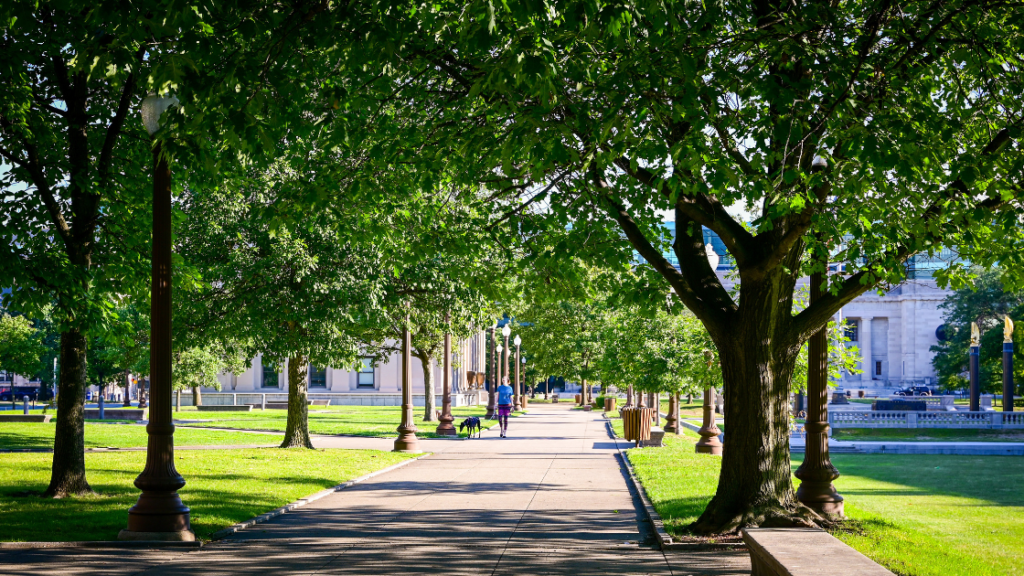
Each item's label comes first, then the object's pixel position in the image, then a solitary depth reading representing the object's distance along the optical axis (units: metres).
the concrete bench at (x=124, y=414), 41.84
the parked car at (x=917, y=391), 102.36
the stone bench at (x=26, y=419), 35.66
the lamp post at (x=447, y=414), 31.84
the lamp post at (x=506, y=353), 47.84
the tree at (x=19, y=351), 49.81
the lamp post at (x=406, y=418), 24.34
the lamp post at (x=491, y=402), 45.84
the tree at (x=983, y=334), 65.56
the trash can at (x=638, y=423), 25.58
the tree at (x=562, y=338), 57.56
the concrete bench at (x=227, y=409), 55.25
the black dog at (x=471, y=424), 30.33
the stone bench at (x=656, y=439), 25.75
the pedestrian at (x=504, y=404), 32.12
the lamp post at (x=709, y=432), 23.47
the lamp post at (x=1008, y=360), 44.25
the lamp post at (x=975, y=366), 47.72
